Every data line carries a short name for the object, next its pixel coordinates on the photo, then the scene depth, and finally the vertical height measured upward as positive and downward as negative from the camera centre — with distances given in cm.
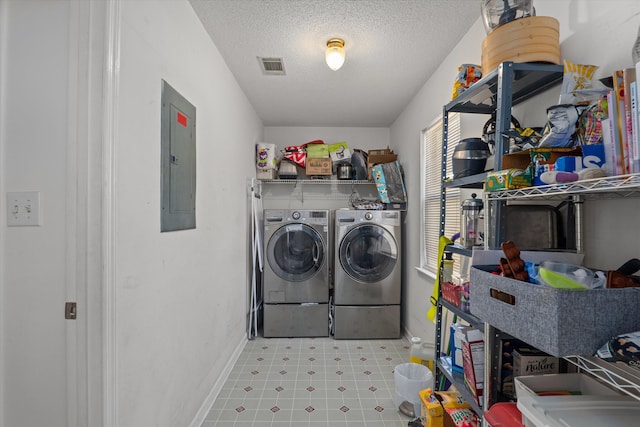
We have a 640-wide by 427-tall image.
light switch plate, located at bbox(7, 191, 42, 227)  107 +3
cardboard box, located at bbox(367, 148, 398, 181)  364 +74
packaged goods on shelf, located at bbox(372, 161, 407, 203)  333 +39
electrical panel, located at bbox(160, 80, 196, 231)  149 +30
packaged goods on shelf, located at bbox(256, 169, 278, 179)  362 +54
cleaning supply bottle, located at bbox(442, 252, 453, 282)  170 -27
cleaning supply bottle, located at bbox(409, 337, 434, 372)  218 -99
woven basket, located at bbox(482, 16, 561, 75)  117 +69
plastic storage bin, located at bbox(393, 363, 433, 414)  196 -109
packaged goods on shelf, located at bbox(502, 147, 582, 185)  94 +19
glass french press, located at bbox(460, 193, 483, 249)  149 -2
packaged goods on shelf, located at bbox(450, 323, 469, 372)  148 -64
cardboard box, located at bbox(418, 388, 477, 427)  153 -101
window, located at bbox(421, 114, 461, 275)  234 +19
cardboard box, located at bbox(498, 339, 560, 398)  112 -54
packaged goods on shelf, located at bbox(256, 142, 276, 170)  357 +73
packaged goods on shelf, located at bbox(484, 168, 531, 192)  102 +14
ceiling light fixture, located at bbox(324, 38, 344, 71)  208 +113
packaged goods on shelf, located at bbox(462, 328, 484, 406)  130 -63
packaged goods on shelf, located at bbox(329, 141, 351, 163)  384 +82
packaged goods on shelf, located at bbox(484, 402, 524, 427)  94 -63
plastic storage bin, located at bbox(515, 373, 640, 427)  77 -51
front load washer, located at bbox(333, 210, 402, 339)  324 -64
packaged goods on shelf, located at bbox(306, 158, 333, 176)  378 +65
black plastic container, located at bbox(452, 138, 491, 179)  146 +30
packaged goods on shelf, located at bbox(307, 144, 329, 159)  382 +83
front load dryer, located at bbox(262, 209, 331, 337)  328 -63
